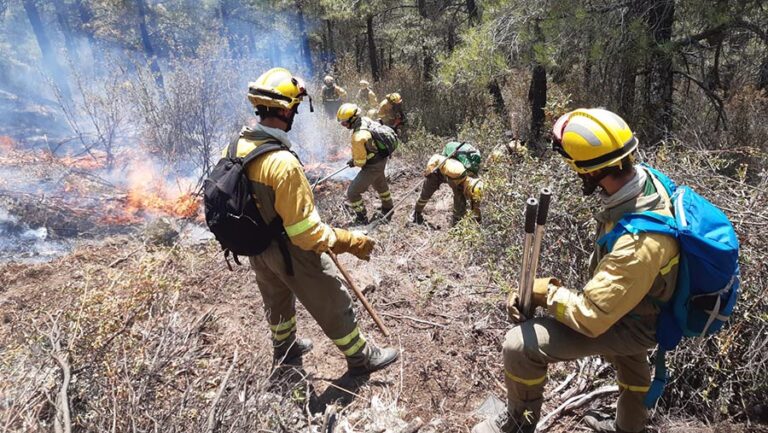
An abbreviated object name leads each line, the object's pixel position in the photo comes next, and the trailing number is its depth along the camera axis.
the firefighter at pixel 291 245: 2.61
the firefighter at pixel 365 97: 11.66
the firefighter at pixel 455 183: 5.76
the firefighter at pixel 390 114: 9.92
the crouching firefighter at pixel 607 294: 1.81
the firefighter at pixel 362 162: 6.35
